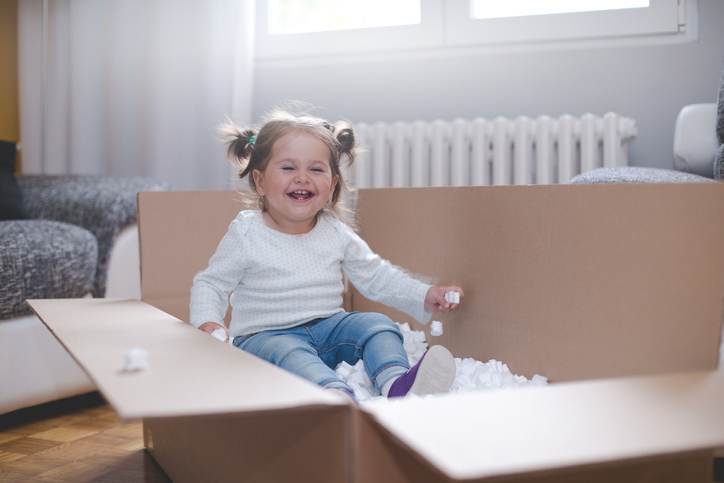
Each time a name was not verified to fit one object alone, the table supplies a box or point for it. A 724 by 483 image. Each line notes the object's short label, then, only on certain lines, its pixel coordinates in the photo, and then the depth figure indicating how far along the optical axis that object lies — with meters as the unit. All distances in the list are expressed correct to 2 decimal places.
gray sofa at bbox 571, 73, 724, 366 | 1.27
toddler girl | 1.12
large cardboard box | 0.51
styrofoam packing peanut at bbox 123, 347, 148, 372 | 0.61
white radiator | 1.80
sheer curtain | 2.09
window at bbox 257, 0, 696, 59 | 1.85
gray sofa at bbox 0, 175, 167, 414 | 1.25
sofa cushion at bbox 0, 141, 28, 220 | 1.56
